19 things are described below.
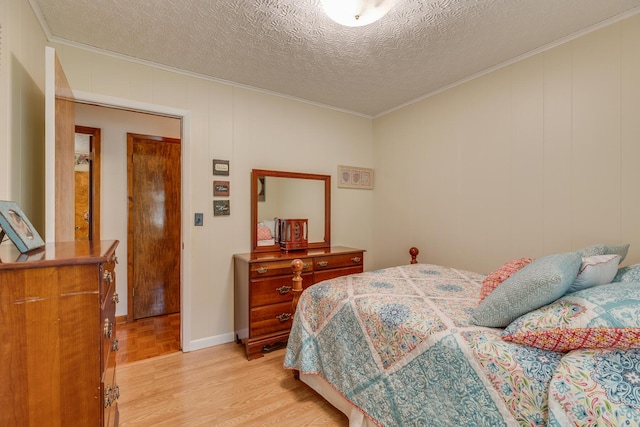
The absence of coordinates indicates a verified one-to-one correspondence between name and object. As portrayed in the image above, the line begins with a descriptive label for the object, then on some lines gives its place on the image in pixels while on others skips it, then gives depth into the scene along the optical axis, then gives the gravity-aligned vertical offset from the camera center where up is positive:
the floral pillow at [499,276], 1.58 -0.34
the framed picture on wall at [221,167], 2.88 +0.45
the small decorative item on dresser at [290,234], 3.16 -0.22
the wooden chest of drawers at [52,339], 0.93 -0.41
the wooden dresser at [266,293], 2.64 -0.72
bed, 0.94 -0.54
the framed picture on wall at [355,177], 3.70 +0.45
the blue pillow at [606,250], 1.67 -0.21
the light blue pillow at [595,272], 1.28 -0.26
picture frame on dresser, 1.08 -0.05
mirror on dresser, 3.08 +0.11
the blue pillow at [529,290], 1.18 -0.32
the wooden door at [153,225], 3.50 -0.14
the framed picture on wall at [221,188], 2.88 +0.24
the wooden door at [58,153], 1.56 +0.35
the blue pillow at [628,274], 1.41 -0.30
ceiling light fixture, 1.66 +1.15
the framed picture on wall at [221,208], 2.88 +0.05
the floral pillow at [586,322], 0.96 -0.38
